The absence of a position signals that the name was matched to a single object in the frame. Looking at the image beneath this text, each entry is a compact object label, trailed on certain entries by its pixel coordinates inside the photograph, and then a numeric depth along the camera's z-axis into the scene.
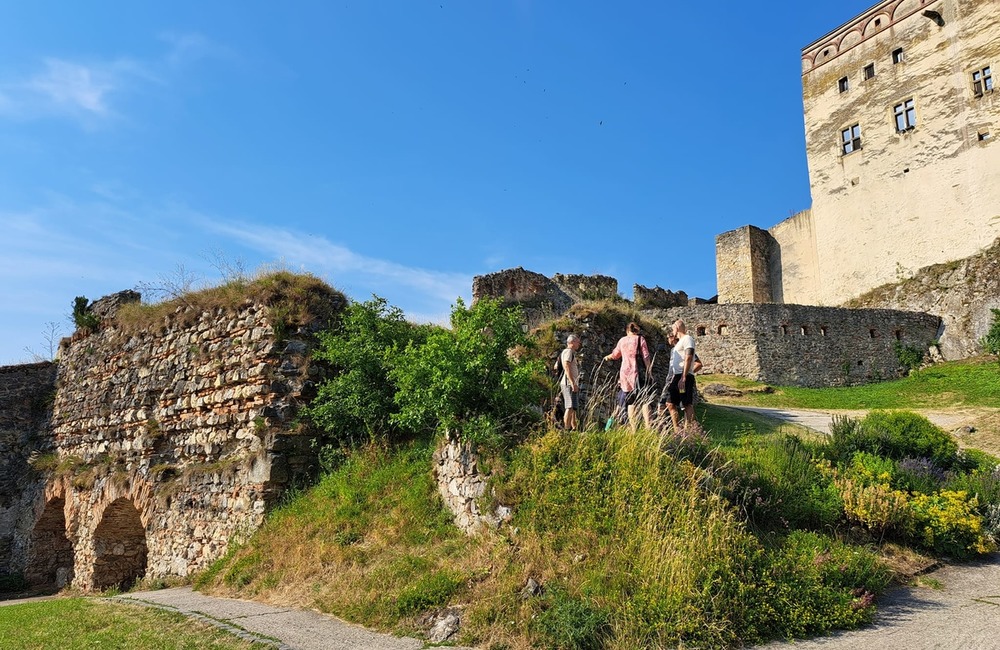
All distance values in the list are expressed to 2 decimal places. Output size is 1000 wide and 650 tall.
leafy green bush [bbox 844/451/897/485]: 8.54
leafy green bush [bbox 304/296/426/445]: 9.47
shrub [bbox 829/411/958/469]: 10.45
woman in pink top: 9.02
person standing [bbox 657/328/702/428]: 9.42
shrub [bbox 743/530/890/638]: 5.57
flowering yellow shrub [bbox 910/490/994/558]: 7.76
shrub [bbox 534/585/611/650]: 5.21
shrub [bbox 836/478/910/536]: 7.61
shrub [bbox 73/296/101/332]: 13.90
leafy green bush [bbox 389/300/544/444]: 7.81
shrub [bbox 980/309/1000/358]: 26.16
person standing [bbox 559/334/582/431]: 8.03
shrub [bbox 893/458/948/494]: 8.83
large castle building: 32.59
